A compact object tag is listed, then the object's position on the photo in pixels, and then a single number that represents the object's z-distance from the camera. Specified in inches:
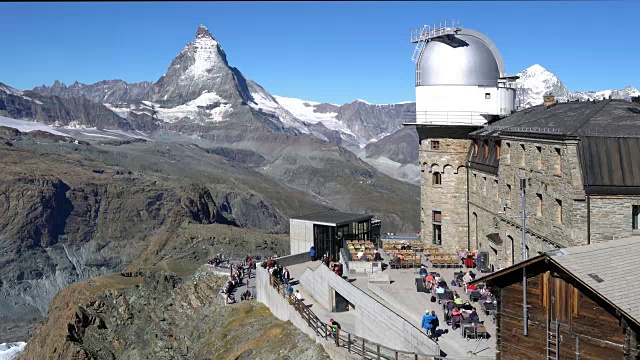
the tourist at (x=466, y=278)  1451.8
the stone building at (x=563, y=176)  1202.6
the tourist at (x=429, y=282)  1434.5
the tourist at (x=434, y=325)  1099.9
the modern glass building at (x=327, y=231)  1958.7
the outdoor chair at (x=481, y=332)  1116.8
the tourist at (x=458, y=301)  1241.7
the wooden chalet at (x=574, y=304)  799.1
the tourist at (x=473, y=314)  1164.4
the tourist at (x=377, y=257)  1706.7
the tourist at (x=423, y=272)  1553.6
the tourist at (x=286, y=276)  1705.7
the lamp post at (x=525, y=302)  895.7
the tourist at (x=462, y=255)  1775.8
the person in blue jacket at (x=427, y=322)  1098.7
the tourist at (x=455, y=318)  1174.3
